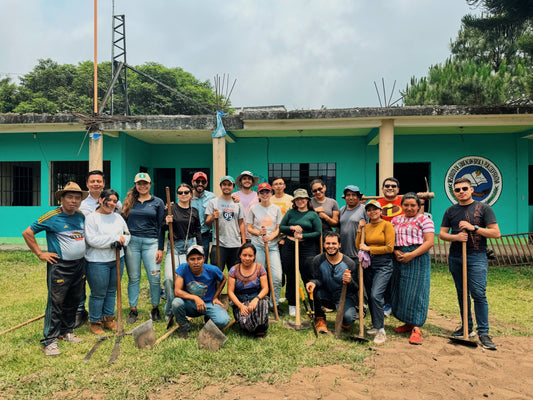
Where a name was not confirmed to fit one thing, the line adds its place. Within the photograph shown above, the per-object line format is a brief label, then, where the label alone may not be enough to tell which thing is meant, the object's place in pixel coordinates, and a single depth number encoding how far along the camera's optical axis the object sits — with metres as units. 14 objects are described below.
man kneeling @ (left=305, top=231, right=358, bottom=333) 3.94
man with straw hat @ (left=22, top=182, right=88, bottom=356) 3.46
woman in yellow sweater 3.80
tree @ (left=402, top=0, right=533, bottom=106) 10.58
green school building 8.87
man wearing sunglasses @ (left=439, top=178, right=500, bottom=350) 3.61
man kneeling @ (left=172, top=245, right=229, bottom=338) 3.76
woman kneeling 3.73
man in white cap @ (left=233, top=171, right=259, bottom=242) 4.80
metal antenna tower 11.96
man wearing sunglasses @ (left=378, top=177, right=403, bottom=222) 4.14
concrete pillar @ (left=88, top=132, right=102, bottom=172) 9.01
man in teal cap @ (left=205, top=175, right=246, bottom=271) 4.55
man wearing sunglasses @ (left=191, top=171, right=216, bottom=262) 4.73
